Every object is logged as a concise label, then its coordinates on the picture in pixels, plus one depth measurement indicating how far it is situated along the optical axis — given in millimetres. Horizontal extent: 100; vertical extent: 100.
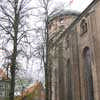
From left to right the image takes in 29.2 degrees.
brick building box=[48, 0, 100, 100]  16109
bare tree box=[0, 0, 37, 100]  11172
